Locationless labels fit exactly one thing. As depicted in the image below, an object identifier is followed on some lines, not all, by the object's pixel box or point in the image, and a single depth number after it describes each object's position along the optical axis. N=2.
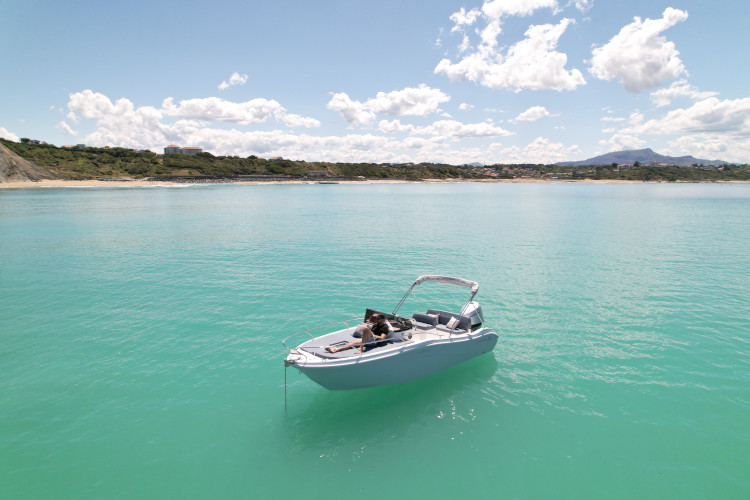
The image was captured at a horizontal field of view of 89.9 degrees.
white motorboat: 10.08
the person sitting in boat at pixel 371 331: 10.82
